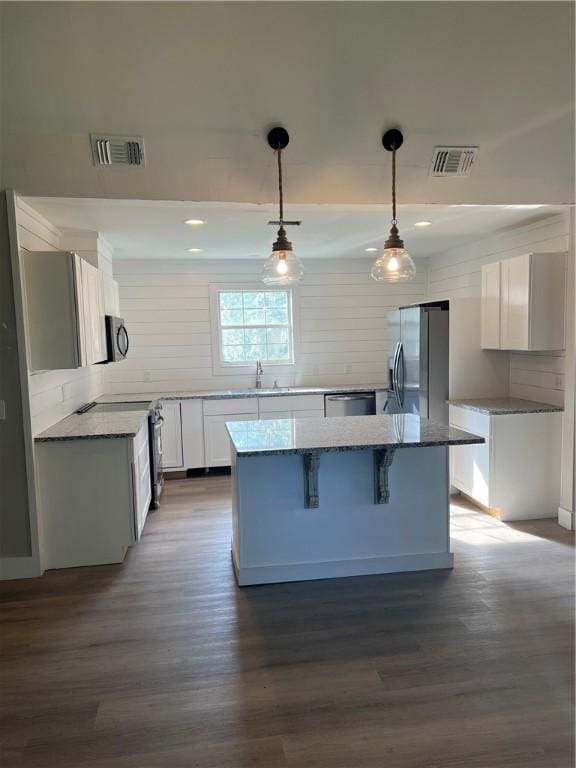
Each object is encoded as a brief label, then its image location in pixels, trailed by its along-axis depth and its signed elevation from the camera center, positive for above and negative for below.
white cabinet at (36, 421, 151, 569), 3.35 -1.05
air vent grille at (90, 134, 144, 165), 2.75 +1.08
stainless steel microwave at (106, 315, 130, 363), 4.38 +0.05
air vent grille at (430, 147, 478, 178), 3.02 +1.07
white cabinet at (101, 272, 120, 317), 4.56 +0.47
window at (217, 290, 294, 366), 6.16 +0.17
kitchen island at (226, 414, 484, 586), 3.08 -1.06
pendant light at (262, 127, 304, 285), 2.52 +0.38
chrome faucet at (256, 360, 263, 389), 6.14 -0.41
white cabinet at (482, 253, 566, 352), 3.89 +0.26
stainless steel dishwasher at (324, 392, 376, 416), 5.74 -0.76
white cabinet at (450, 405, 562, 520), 4.04 -1.05
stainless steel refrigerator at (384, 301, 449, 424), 4.71 -0.23
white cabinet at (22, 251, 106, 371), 3.23 +0.24
